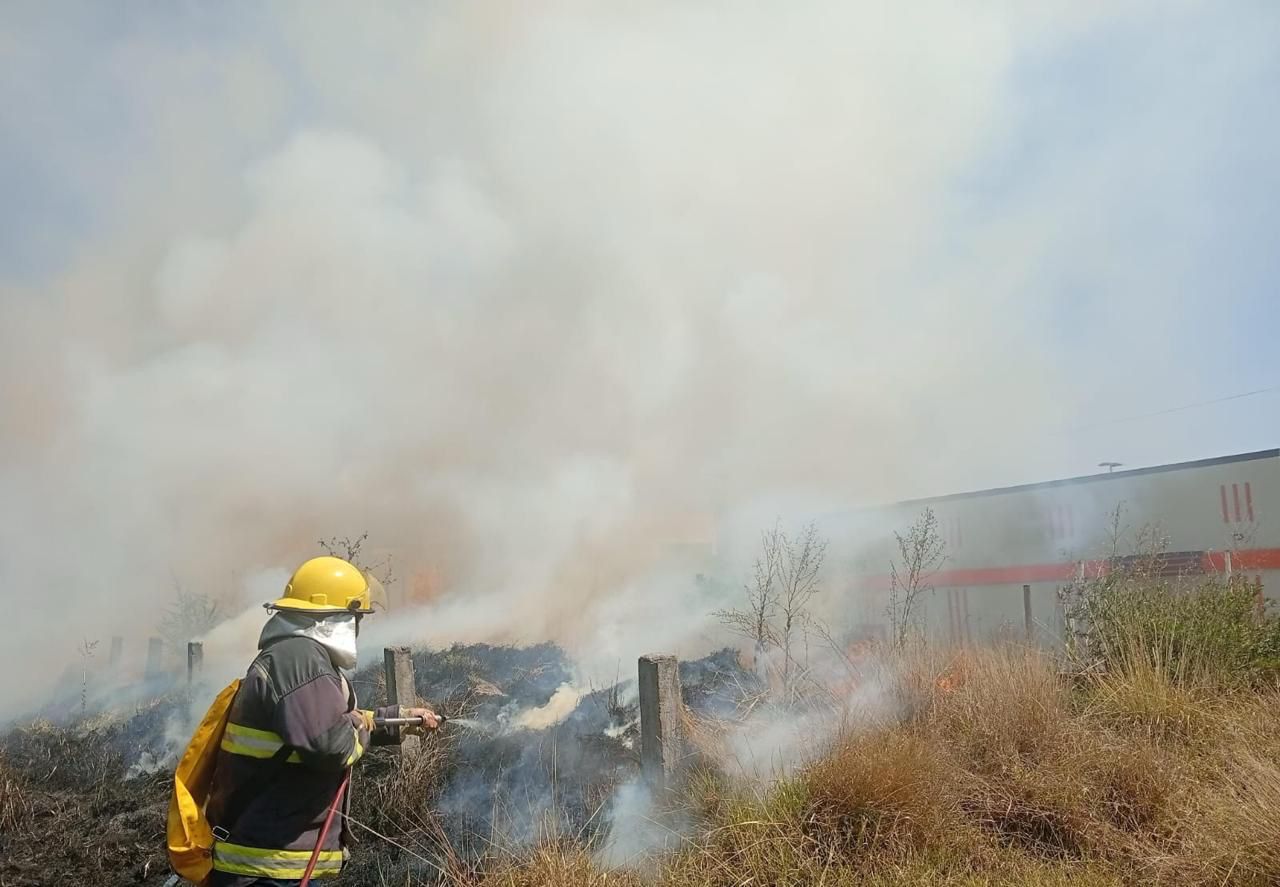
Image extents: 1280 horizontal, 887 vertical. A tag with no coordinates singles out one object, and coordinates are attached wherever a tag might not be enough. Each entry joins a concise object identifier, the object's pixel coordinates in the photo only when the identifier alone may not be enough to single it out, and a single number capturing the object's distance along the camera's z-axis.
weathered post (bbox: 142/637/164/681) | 13.67
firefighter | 3.00
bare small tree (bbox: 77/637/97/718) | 11.77
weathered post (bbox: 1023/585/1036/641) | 7.88
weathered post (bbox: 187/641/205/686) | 10.61
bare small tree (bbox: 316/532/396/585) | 11.73
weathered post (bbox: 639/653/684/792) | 5.00
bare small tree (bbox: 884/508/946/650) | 6.94
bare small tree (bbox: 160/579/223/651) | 16.50
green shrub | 6.67
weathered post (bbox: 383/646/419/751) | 6.48
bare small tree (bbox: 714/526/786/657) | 7.04
